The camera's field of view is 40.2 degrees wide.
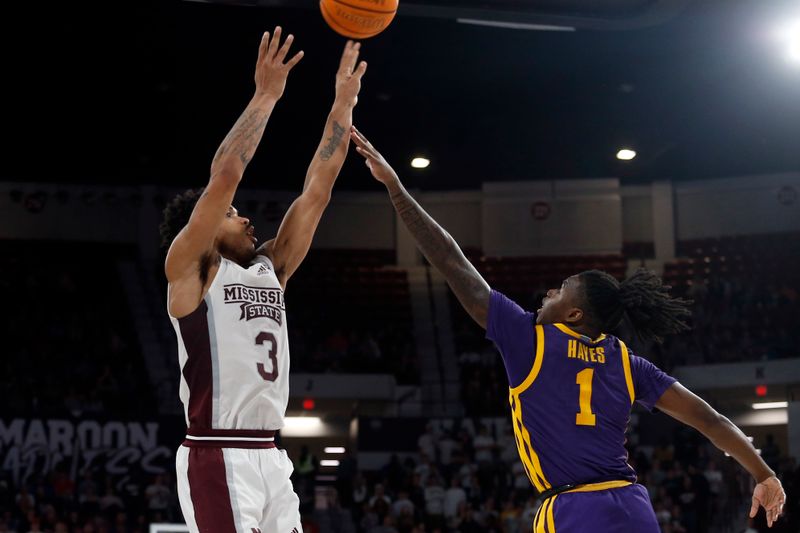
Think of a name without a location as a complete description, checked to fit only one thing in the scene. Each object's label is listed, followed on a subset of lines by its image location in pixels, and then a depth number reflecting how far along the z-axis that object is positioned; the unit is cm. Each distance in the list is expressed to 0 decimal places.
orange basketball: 693
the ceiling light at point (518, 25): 1438
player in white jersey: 455
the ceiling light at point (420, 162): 2481
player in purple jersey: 459
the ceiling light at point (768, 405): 2370
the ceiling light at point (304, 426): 2516
